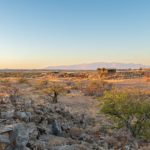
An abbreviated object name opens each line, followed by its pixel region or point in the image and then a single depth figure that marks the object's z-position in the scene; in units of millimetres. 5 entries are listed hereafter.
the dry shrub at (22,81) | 25868
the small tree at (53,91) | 14594
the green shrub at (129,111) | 7946
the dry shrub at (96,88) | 17428
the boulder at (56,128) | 6920
